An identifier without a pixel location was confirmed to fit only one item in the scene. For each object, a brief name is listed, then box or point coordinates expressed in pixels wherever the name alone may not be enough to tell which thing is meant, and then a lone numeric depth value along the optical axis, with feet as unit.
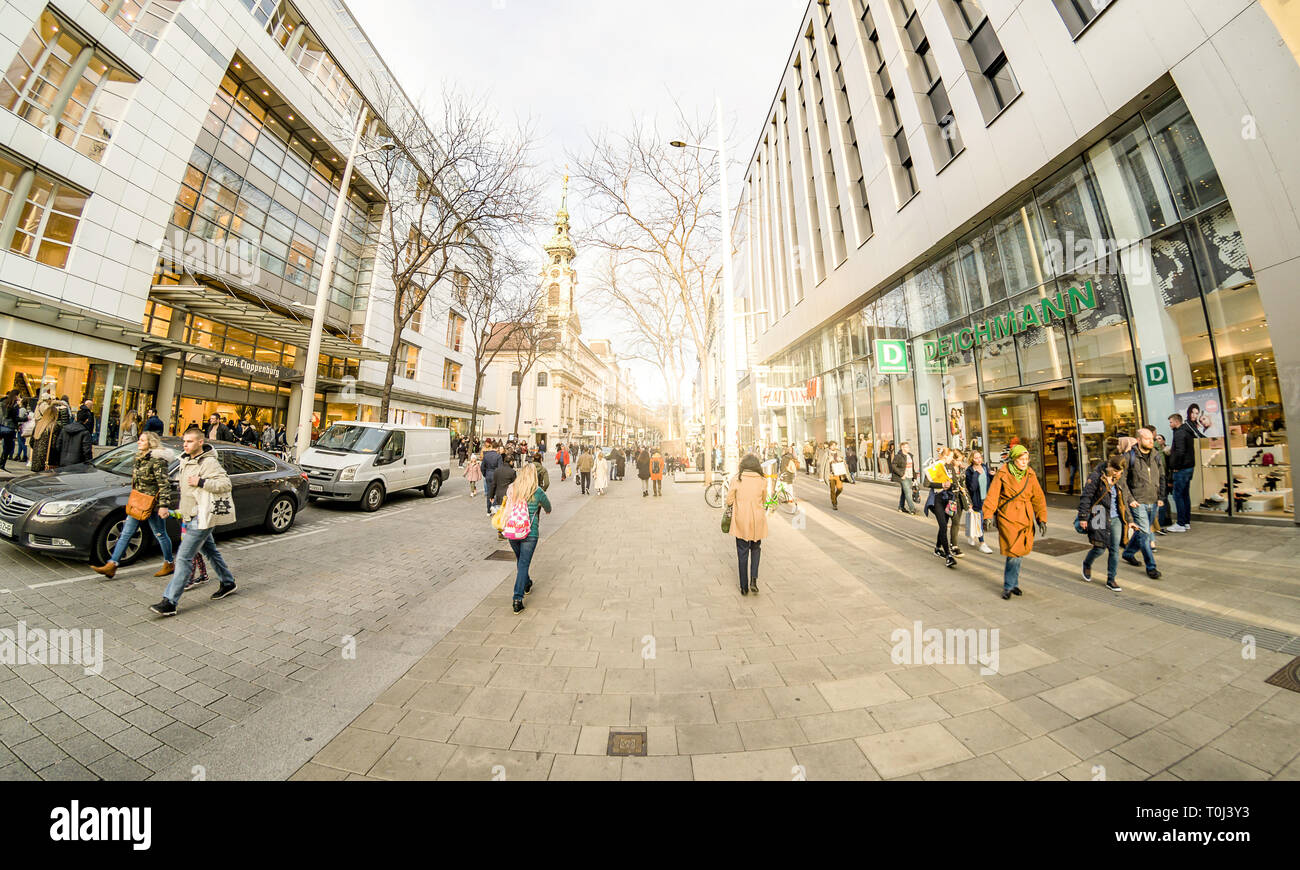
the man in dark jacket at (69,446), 31.65
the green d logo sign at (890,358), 51.83
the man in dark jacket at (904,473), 35.68
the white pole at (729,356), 41.29
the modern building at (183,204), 39.88
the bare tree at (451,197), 50.11
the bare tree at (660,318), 68.74
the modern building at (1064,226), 23.58
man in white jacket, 14.61
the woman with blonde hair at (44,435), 31.07
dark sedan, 16.60
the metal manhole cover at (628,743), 8.41
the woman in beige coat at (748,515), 17.44
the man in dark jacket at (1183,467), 25.17
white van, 33.86
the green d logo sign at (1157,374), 28.40
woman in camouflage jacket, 16.83
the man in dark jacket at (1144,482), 19.02
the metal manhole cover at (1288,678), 10.35
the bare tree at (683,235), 54.34
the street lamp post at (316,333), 41.50
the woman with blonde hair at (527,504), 15.70
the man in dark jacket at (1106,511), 17.80
